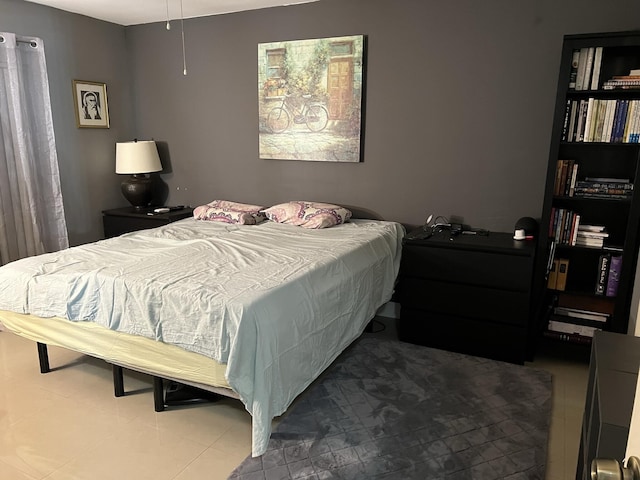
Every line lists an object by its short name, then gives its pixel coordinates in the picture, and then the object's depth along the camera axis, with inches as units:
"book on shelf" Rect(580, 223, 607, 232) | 106.9
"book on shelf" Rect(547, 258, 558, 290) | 112.0
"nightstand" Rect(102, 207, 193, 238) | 152.3
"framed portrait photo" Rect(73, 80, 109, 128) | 153.5
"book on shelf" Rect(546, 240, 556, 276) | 109.3
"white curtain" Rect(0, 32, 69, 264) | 131.8
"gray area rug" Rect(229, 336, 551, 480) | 75.2
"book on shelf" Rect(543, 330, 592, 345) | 112.6
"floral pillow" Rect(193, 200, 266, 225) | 140.0
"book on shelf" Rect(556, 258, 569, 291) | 111.0
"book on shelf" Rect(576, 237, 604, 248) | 106.3
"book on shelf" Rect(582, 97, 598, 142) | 99.8
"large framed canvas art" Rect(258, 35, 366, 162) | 135.5
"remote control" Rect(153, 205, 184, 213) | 159.3
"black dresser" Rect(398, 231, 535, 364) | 107.3
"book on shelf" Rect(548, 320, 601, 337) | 112.2
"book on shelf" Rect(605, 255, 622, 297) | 103.6
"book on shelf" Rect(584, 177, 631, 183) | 105.7
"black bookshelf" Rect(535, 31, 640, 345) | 97.4
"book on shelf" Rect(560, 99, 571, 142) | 101.7
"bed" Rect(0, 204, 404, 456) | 73.9
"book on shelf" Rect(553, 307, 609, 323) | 111.7
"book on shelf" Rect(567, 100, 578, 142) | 101.5
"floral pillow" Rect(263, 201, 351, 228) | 131.4
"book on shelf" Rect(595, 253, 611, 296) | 105.6
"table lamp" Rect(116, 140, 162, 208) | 158.1
